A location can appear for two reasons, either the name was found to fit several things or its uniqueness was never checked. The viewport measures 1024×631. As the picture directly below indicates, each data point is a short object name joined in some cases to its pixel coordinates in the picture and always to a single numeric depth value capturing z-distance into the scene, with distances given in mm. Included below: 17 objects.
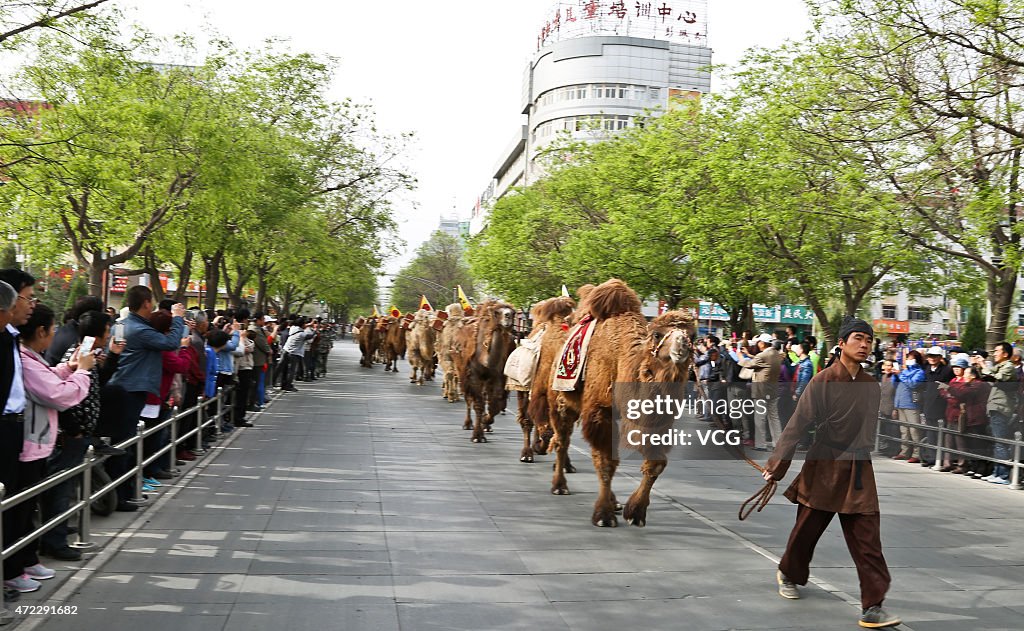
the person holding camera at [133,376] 8781
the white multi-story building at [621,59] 83250
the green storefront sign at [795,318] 69638
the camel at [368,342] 40000
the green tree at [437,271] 89062
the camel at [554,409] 10109
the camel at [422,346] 28625
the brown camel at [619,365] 8234
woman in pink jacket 6074
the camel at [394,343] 37156
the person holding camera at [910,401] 15359
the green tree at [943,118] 14477
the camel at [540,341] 11312
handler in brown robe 6242
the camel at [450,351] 22188
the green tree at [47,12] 12781
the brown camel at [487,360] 15234
